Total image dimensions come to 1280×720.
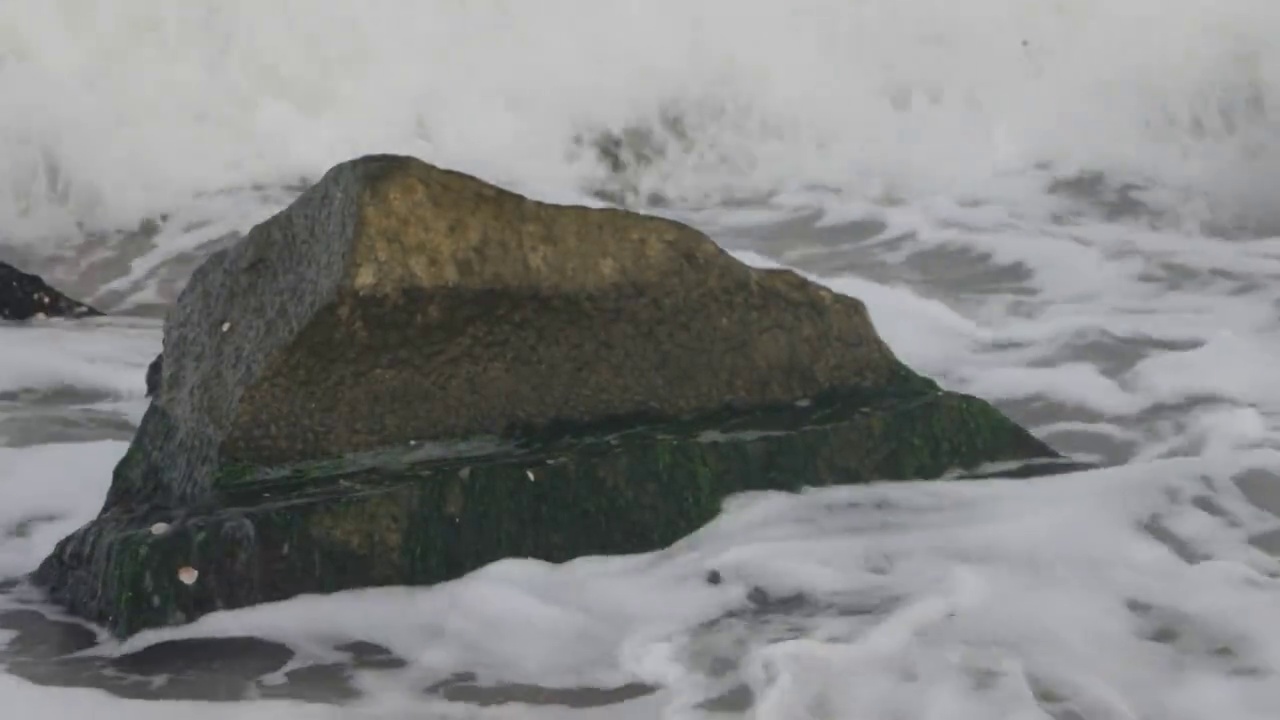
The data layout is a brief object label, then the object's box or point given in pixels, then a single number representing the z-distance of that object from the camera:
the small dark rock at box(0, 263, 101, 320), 5.69
